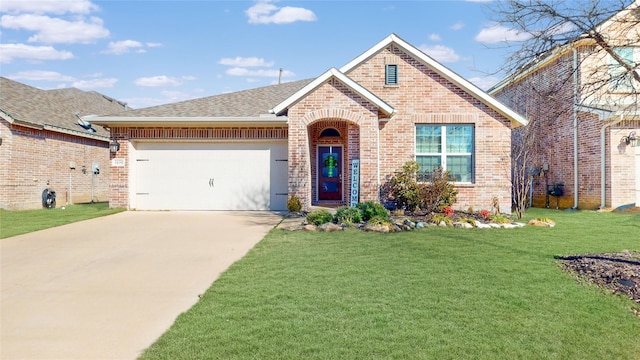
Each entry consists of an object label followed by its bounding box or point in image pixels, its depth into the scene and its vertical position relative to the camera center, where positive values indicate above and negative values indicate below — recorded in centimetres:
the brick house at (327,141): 1209 +112
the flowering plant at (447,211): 1137 -101
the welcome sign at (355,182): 1239 -20
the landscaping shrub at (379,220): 975 -107
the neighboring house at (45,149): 1457 +105
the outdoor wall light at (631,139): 1369 +119
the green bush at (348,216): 1020 -102
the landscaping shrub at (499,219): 1054 -115
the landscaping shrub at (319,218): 996 -104
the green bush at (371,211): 1028 -89
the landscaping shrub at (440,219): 1035 -112
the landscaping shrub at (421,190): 1168 -42
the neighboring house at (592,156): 1380 +70
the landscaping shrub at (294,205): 1188 -85
